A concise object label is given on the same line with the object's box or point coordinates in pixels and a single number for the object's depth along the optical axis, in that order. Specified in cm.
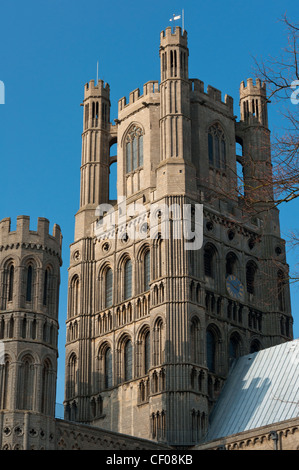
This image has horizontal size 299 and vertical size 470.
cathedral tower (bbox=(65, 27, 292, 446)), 6119
